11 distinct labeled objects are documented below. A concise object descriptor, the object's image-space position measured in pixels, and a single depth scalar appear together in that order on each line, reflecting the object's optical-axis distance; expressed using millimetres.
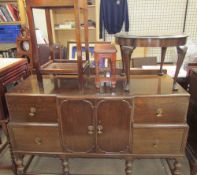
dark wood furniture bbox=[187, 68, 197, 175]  1430
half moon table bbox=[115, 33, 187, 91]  1078
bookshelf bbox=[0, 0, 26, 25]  2721
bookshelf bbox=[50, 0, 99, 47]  2961
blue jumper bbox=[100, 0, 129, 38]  2887
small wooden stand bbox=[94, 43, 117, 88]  1184
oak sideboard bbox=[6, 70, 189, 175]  1176
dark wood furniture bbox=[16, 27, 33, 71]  2170
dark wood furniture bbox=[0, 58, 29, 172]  1313
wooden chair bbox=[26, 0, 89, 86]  1151
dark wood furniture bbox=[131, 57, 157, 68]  2205
